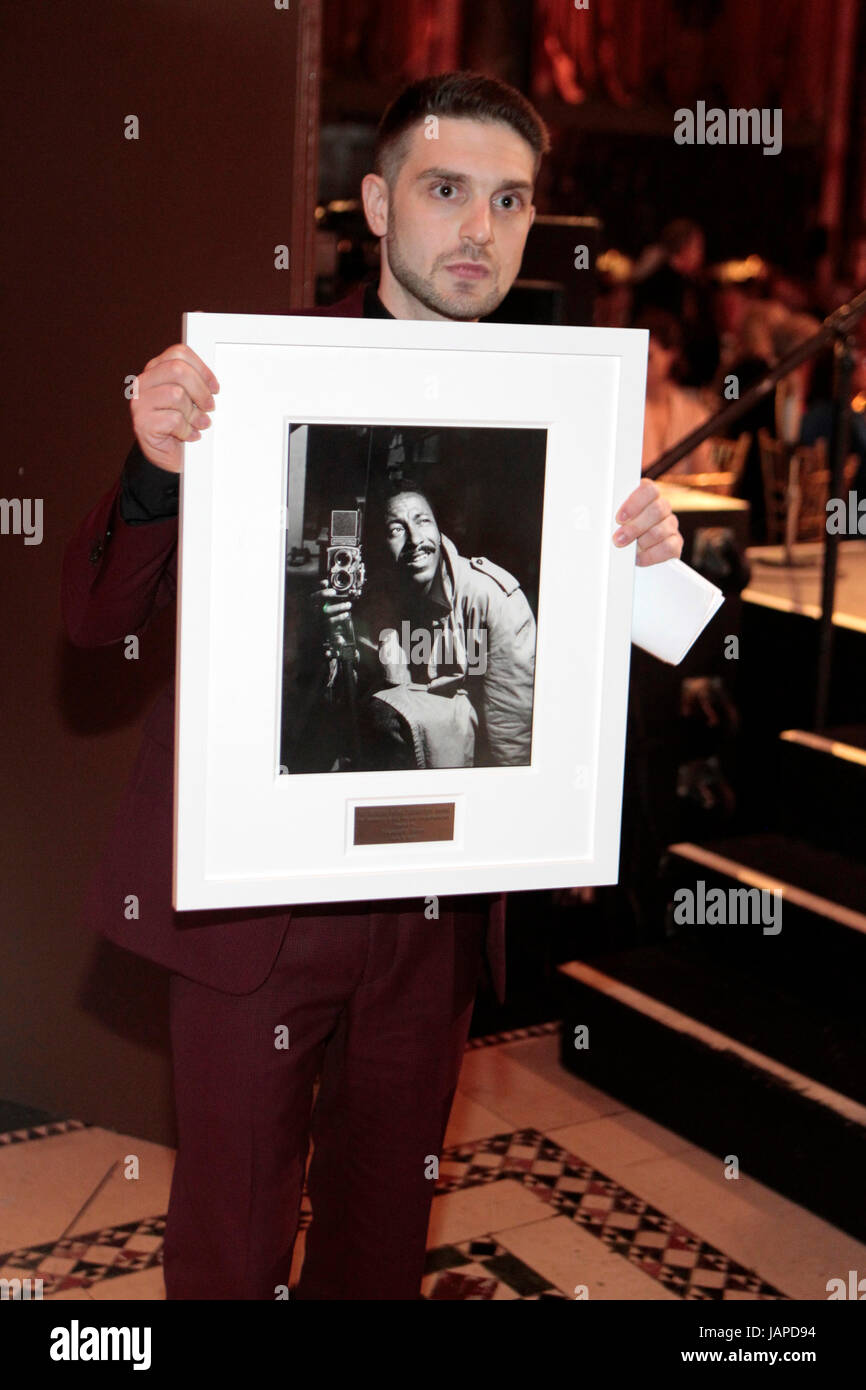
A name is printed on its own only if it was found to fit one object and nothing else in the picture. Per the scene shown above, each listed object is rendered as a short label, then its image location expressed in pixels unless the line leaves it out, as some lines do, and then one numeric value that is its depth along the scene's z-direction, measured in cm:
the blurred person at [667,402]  642
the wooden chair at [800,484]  609
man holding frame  187
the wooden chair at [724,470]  615
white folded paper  188
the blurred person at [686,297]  762
